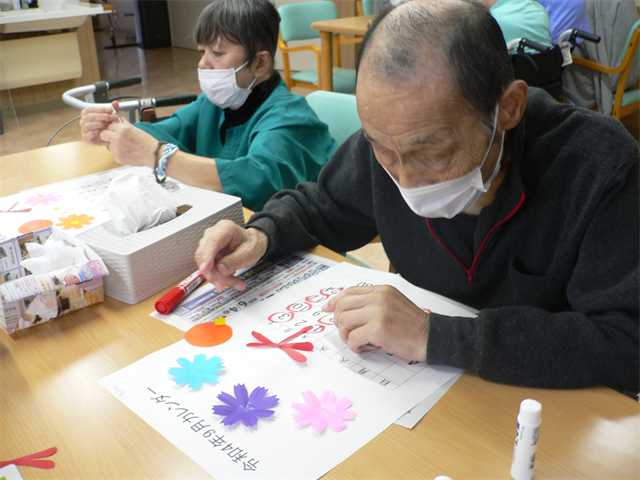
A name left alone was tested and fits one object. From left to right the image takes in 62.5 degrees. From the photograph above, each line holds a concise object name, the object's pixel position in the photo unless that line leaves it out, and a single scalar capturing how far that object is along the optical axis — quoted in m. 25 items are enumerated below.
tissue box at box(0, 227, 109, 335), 0.86
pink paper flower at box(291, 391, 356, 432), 0.68
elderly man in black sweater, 0.74
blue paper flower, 0.77
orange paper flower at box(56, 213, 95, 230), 1.19
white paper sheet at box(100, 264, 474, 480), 0.64
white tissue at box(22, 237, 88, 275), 0.94
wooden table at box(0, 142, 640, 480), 0.62
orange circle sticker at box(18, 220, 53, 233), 1.17
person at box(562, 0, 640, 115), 3.49
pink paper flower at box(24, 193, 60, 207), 1.32
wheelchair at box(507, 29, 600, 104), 3.04
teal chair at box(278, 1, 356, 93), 3.96
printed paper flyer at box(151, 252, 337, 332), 0.93
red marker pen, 0.93
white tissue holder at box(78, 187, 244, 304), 0.96
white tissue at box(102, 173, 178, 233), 1.04
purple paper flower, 0.69
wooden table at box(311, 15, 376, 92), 3.79
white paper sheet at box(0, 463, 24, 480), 0.63
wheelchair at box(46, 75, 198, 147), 1.87
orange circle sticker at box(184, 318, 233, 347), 0.85
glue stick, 0.56
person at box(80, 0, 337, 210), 1.46
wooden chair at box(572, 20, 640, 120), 3.23
